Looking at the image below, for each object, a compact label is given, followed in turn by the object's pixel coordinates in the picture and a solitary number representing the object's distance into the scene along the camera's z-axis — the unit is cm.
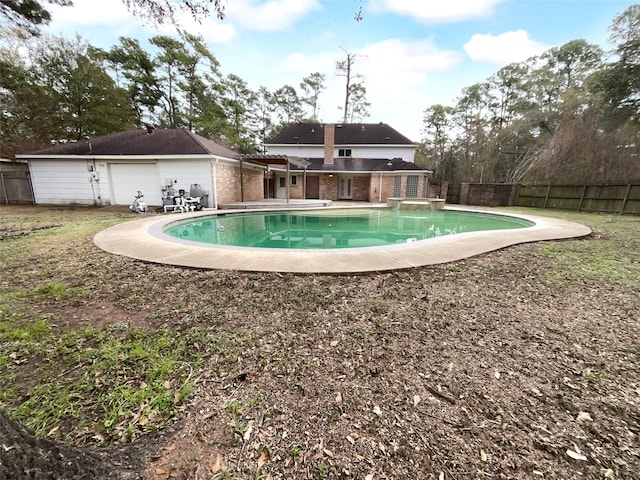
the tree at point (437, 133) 2758
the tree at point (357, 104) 2870
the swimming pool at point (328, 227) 775
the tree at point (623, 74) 1178
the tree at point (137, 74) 2151
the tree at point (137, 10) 351
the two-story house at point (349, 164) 1997
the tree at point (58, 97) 1636
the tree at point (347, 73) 2622
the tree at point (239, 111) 2530
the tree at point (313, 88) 3041
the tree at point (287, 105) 3009
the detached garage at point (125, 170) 1288
